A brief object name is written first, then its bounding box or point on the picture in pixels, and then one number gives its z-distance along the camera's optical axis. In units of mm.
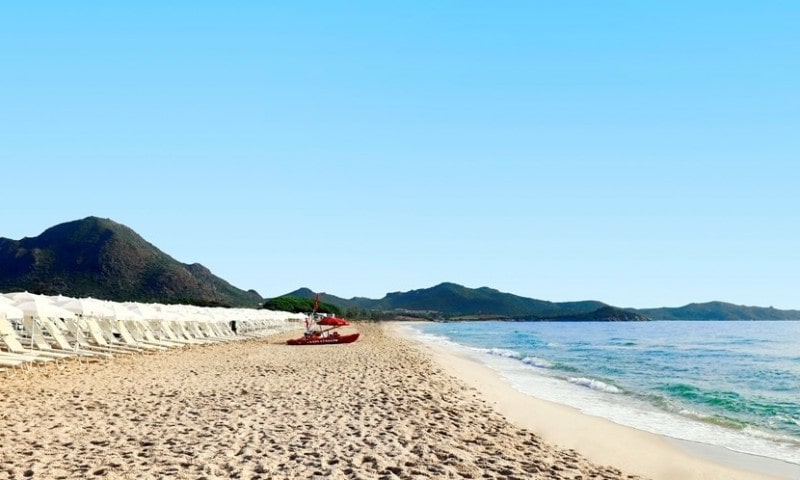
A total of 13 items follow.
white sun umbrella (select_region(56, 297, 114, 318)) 18475
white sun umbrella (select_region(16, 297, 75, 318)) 15573
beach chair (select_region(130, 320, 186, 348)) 23719
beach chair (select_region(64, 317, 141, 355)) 18922
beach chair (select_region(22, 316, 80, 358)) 15828
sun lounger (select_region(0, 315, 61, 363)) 14328
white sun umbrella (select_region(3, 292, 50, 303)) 16986
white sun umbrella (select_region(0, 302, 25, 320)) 14305
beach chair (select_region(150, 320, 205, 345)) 26328
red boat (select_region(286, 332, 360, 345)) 28766
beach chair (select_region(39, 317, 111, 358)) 16812
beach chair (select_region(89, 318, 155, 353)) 20938
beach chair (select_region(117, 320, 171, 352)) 22031
